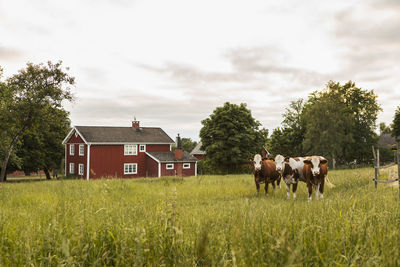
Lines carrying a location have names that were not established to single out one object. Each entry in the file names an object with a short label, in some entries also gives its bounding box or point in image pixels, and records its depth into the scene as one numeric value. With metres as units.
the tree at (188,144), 116.12
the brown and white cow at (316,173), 11.46
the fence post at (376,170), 13.50
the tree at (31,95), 29.14
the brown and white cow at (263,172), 13.81
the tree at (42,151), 46.58
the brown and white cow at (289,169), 12.40
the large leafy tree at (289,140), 59.76
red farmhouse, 42.94
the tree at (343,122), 47.28
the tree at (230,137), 45.62
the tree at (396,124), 52.19
